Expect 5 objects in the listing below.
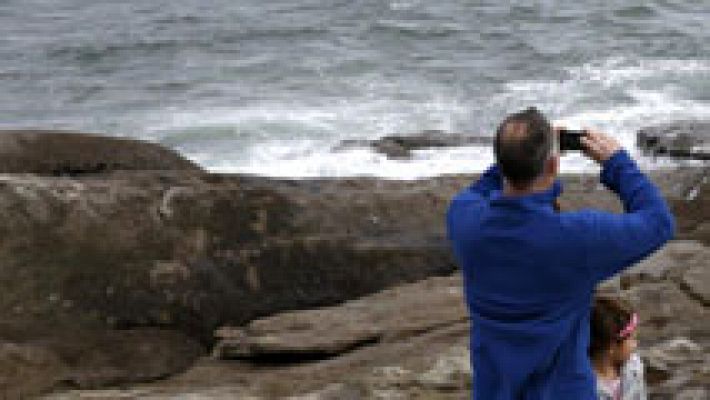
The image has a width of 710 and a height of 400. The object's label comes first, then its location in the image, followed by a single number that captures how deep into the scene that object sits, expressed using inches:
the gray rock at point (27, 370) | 545.3
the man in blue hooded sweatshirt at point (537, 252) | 278.5
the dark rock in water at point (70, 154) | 706.2
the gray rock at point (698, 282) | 566.6
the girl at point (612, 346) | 329.7
